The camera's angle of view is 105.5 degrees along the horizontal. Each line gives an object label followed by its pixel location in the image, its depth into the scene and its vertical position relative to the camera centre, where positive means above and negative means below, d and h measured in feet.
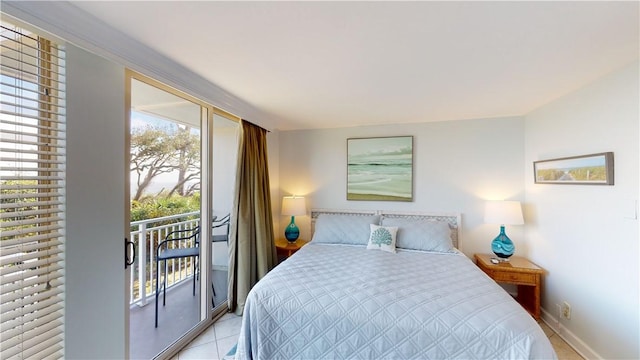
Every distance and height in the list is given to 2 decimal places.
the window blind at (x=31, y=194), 3.49 -0.16
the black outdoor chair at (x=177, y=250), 7.94 -2.31
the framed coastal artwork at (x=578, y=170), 5.94 +0.31
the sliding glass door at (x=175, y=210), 6.58 -0.90
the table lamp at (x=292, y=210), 11.02 -1.26
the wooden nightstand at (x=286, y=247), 10.71 -2.86
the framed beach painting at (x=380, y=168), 10.80 +0.61
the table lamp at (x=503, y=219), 8.76 -1.38
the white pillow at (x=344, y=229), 9.82 -1.95
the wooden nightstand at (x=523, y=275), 8.12 -3.20
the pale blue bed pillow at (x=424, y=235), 8.94 -2.04
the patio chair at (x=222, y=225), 8.76 -1.60
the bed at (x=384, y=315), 4.46 -2.68
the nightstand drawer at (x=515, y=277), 8.13 -3.27
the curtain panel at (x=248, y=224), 8.66 -1.56
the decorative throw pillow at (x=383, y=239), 8.96 -2.14
